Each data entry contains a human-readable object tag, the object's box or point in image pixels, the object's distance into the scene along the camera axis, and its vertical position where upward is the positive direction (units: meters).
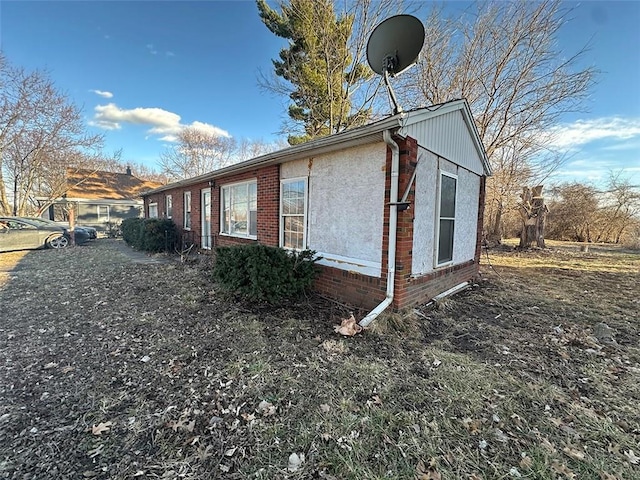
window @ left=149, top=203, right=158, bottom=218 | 14.34 +0.34
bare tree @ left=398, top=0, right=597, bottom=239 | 11.11 +6.13
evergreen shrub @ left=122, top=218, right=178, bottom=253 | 10.30 -0.67
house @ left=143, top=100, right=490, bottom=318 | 4.11 +0.30
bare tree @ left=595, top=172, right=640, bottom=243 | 16.41 +0.97
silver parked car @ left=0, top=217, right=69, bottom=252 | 10.27 -0.76
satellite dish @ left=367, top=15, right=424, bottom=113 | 4.18 +2.70
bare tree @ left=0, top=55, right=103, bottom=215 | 16.13 +4.74
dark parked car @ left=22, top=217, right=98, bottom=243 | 11.84 -0.80
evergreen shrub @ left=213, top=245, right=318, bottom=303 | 4.38 -0.84
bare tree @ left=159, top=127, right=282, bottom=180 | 27.23 +6.38
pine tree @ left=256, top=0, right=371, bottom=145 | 12.76 +7.57
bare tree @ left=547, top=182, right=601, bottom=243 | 16.83 +0.71
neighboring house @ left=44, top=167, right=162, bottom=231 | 20.25 +1.03
